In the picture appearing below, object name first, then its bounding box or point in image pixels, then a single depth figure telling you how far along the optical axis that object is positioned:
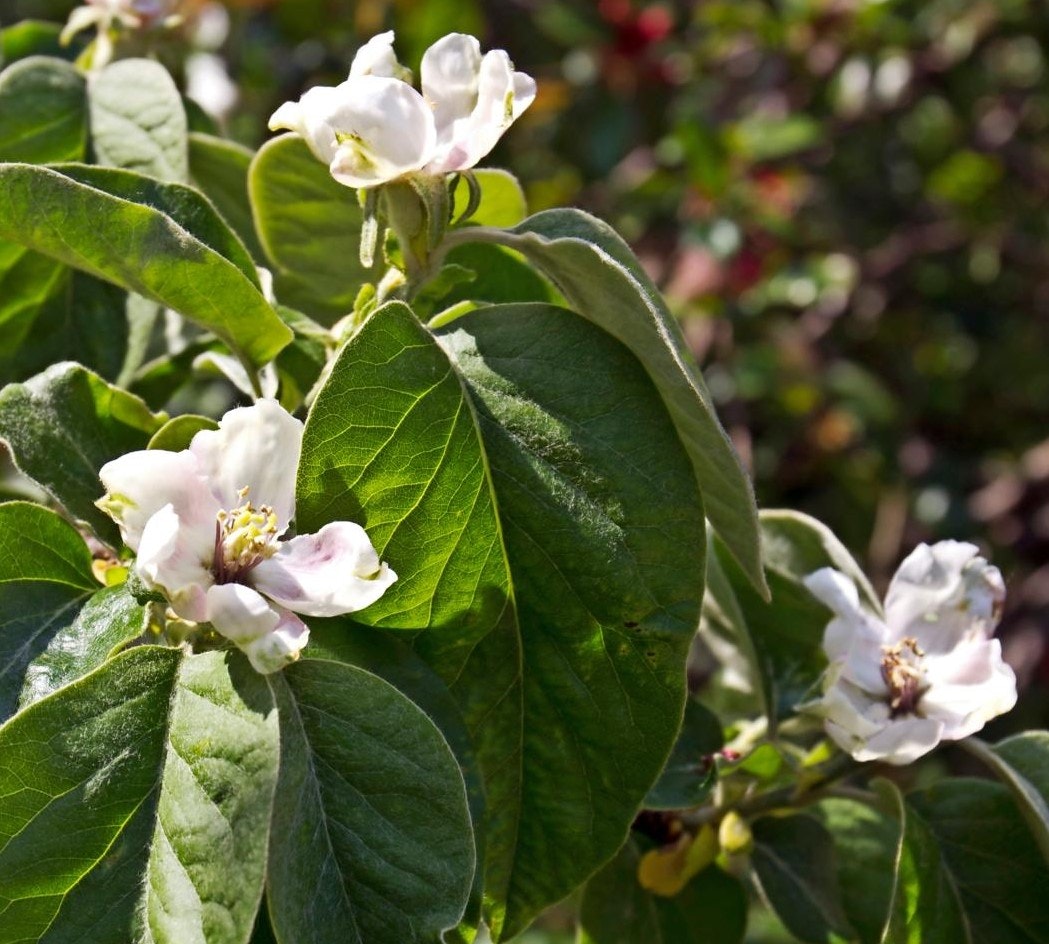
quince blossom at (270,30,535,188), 0.44
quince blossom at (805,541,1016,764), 0.49
